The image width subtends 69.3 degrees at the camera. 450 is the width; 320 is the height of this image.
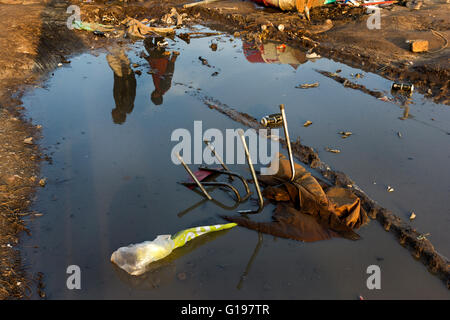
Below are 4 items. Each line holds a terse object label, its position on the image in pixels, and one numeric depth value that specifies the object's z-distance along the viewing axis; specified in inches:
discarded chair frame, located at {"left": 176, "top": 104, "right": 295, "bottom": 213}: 170.6
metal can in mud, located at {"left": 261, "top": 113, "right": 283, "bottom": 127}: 259.0
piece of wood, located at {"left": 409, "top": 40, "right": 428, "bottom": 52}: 352.2
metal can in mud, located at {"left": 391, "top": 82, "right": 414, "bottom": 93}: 300.0
